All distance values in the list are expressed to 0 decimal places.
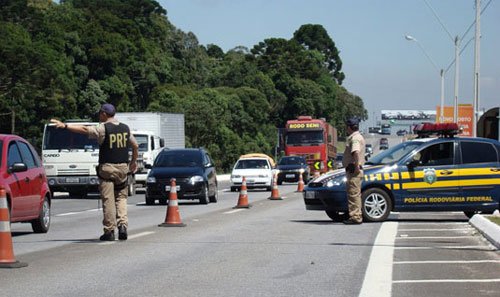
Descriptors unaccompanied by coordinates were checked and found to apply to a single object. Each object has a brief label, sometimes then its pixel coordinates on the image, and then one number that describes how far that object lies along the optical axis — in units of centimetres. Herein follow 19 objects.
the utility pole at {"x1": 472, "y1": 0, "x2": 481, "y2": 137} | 3133
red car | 1503
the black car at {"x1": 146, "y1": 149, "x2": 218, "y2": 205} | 2711
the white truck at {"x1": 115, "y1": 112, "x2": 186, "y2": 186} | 3703
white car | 3962
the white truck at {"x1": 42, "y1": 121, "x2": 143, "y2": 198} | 3183
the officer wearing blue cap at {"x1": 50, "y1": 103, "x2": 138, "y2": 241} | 1384
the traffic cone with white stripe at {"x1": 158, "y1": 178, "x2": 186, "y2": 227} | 1736
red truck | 5341
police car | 1848
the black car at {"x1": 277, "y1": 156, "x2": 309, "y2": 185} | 4791
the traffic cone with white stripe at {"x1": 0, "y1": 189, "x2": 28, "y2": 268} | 1066
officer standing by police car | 1733
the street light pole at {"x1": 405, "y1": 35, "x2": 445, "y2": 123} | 5968
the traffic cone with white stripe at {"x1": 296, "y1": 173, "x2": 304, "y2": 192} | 3716
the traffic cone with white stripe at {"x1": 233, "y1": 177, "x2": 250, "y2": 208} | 2483
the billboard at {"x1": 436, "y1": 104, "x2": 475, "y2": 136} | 7373
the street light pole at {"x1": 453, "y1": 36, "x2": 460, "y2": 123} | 4712
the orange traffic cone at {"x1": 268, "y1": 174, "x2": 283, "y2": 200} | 3036
